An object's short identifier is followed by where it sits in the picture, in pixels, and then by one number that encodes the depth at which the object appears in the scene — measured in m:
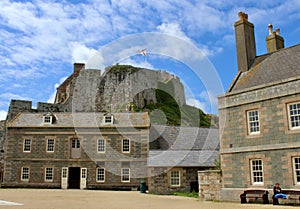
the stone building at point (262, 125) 13.82
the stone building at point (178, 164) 22.27
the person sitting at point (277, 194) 13.15
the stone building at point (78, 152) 27.61
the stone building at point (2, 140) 36.66
